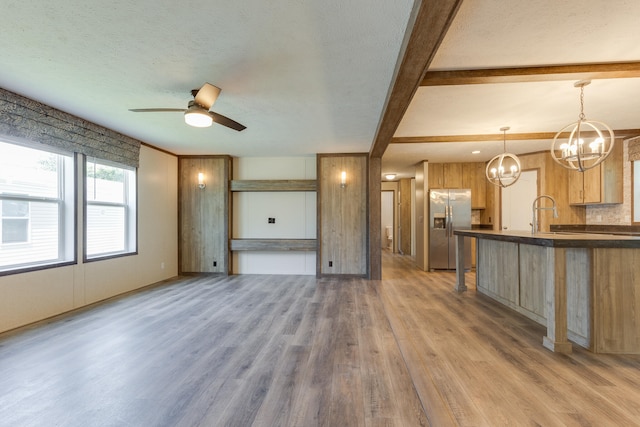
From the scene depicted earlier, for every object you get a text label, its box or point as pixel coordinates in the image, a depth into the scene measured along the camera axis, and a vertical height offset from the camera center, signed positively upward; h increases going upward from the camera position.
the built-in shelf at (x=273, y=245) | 5.67 -0.56
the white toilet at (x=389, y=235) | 10.68 -0.70
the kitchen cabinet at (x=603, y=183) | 4.80 +0.59
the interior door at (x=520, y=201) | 5.69 +0.32
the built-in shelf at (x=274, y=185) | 5.71 +0.65
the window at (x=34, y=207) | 3.04 +0.12
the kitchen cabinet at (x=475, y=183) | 6.54 +0.77
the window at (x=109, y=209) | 4.01 +0.13
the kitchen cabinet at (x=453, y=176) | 6.59 +0.94
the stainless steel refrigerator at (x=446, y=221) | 6.20 -0.10
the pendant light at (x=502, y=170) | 4.21 +0.71
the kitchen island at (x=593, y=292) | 2.38 -0.66
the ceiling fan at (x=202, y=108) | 2.64 +1.05
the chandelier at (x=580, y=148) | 2.79 +0.71
